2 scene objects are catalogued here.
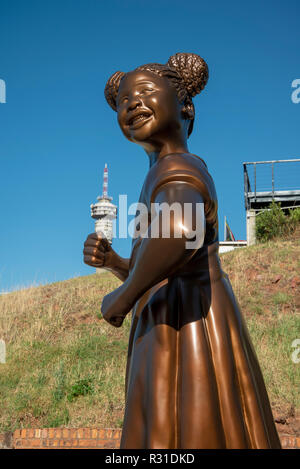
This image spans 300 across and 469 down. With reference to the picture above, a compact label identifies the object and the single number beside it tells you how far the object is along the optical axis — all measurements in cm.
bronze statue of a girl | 132
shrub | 1450
